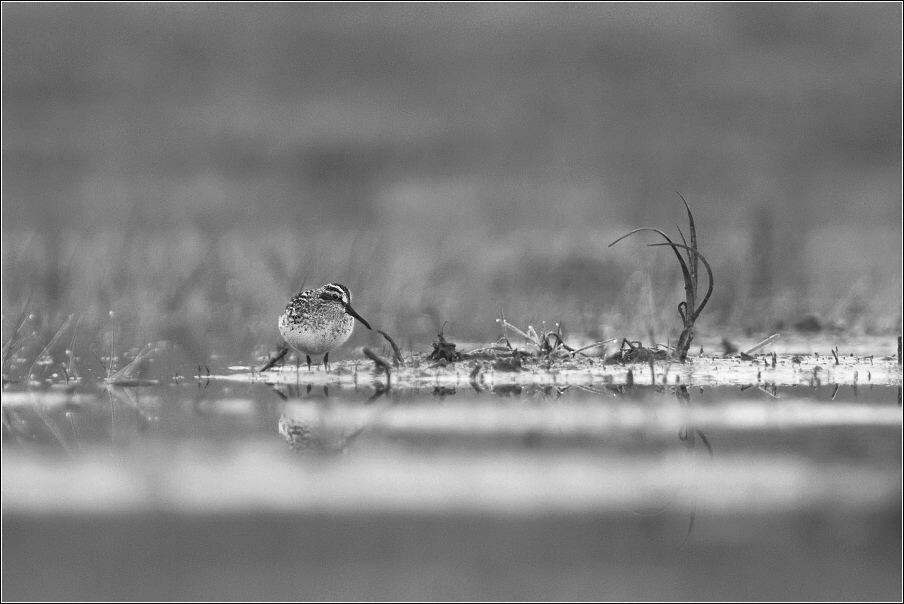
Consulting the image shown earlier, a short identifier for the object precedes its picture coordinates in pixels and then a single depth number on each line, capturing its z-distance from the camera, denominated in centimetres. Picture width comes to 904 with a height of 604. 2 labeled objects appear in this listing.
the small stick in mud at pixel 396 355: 1646
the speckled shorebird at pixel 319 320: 1677
